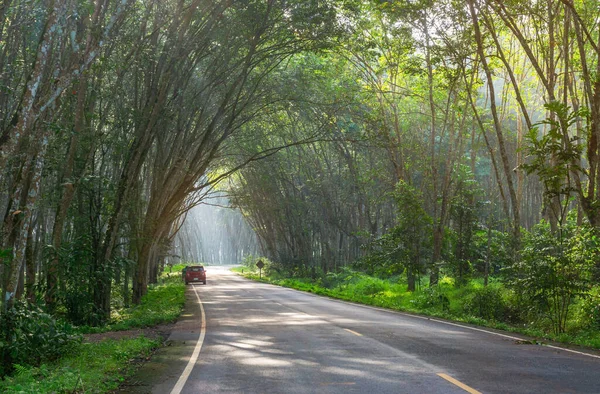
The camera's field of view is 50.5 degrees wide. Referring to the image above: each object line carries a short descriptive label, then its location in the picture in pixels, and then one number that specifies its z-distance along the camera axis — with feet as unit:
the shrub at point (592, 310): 46.42
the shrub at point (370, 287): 106.83
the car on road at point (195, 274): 157.58
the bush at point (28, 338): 33.30
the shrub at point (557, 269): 47.65
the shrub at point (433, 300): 72.59
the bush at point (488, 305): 62.34
